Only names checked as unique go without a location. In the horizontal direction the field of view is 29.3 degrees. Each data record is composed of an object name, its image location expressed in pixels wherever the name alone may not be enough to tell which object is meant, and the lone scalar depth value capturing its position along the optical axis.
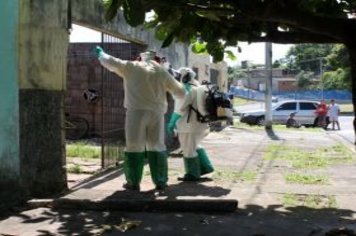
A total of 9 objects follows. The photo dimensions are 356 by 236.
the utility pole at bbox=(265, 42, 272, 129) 25.92
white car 32.91
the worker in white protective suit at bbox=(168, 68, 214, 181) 10.30
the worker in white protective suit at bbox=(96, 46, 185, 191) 8.84
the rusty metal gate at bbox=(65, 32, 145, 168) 15.62
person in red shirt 31.09
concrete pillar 8.12
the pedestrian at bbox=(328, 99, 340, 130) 30.28
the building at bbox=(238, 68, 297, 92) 97.38
